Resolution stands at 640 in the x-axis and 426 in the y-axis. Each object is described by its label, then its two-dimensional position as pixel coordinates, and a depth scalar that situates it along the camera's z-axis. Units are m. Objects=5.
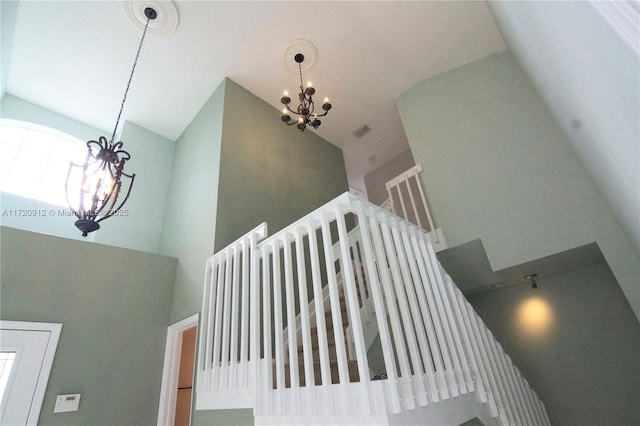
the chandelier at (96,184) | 2.01
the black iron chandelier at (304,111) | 3.19
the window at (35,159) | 3.89
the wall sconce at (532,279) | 3.74
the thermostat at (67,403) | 2.50
